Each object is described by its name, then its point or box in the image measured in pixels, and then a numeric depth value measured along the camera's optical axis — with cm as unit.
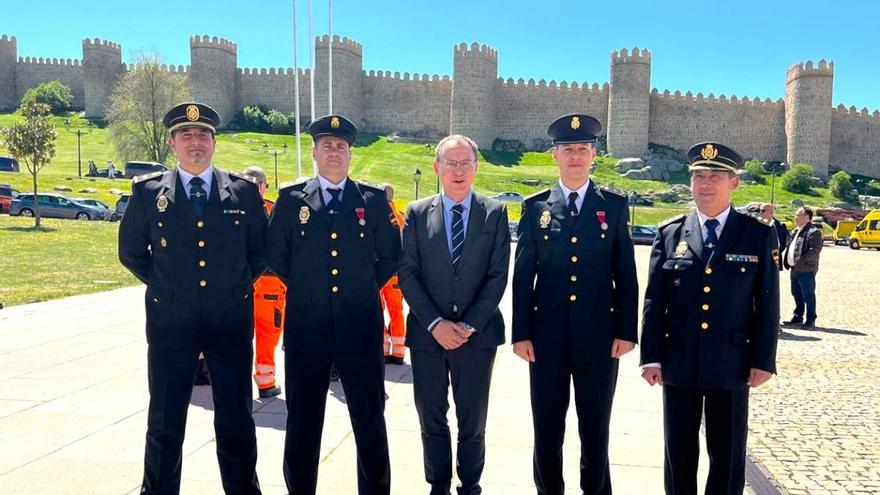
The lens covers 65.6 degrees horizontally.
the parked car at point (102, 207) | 2955
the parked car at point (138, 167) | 3984
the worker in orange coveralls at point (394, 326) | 682
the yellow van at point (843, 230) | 3616
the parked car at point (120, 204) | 2958
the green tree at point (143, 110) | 4631
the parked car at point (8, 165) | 4192
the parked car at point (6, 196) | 2983
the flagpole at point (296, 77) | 2036
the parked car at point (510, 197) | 3963
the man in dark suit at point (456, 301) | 367
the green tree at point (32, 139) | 2458
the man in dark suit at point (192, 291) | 348
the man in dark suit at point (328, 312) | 359
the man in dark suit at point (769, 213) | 977
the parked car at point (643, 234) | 3100
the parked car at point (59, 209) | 2909
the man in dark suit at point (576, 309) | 359
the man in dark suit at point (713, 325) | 340
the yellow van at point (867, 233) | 3164
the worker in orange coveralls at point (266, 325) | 559
